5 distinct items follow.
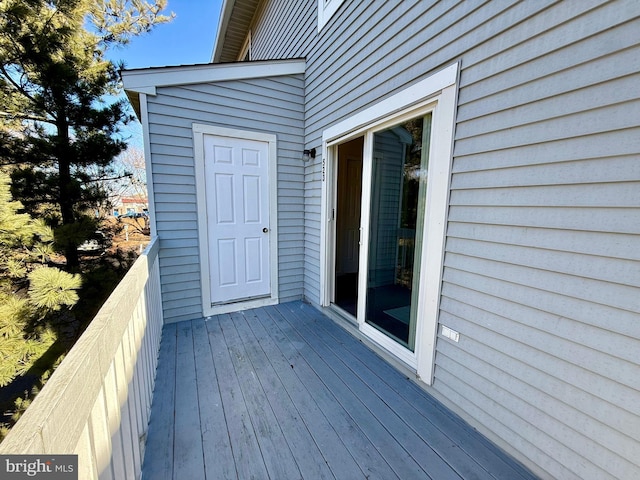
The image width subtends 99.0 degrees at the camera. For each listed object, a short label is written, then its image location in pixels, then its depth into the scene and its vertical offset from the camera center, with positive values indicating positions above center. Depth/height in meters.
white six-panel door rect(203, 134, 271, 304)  3.15 -0.17
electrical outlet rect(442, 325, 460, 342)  1.79 -0.84
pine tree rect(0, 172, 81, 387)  3.23 -1.19
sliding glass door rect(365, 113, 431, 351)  2.09 -0.18
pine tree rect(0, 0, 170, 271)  3.61 +1.27
